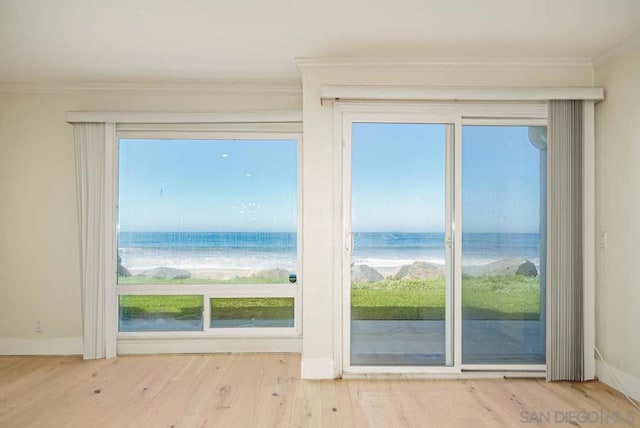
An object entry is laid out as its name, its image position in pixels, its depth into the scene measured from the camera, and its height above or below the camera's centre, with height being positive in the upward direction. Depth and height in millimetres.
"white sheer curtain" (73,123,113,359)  3846 -170
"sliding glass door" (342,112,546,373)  3400 -227
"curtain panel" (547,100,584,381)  3270 -227
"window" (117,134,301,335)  4051 -220
